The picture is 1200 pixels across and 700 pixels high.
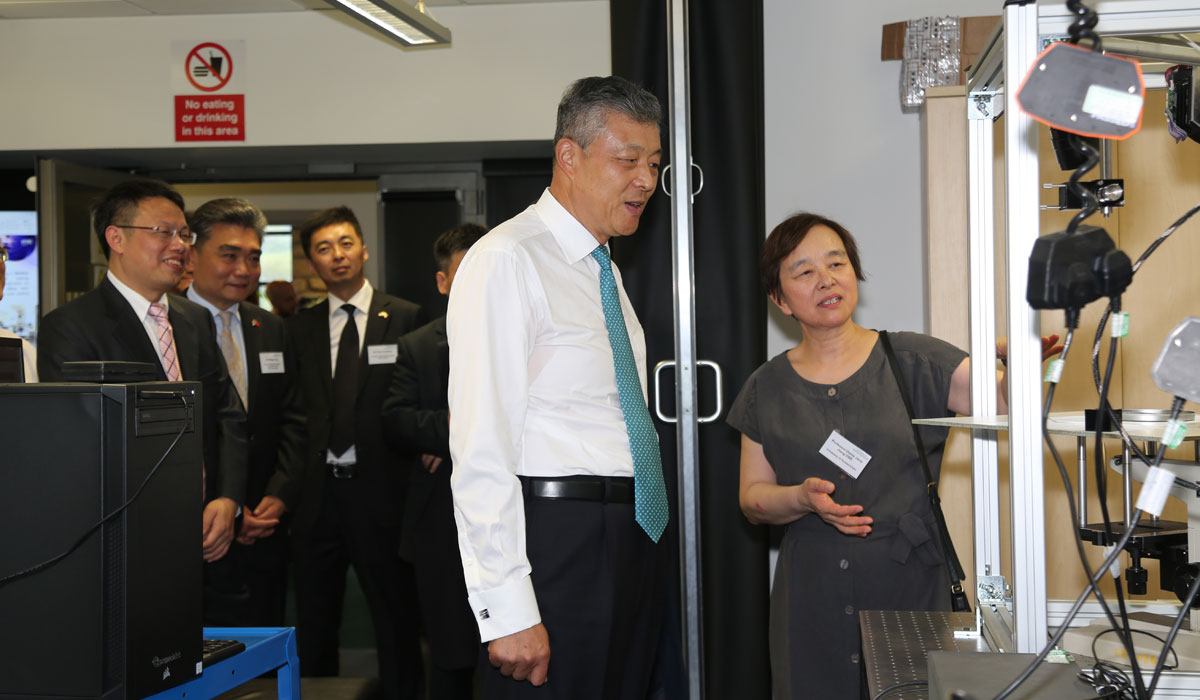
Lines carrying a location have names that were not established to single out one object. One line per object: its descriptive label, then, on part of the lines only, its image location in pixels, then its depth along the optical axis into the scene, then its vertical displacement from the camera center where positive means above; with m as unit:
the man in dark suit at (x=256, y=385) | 3.56 -0.08
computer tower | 1.53 -0.28
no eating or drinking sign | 4.48 +1.23
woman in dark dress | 2.13 -0.24
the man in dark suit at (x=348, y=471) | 3.64 -0.40
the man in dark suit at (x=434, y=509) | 3.30 -0.51
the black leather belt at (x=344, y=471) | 3.71 -0.41
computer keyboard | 1.79 -0.53
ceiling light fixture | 3.47 +1.29
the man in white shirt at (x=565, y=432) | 1.63 -0.13
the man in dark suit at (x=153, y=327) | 2.60 +0.11
